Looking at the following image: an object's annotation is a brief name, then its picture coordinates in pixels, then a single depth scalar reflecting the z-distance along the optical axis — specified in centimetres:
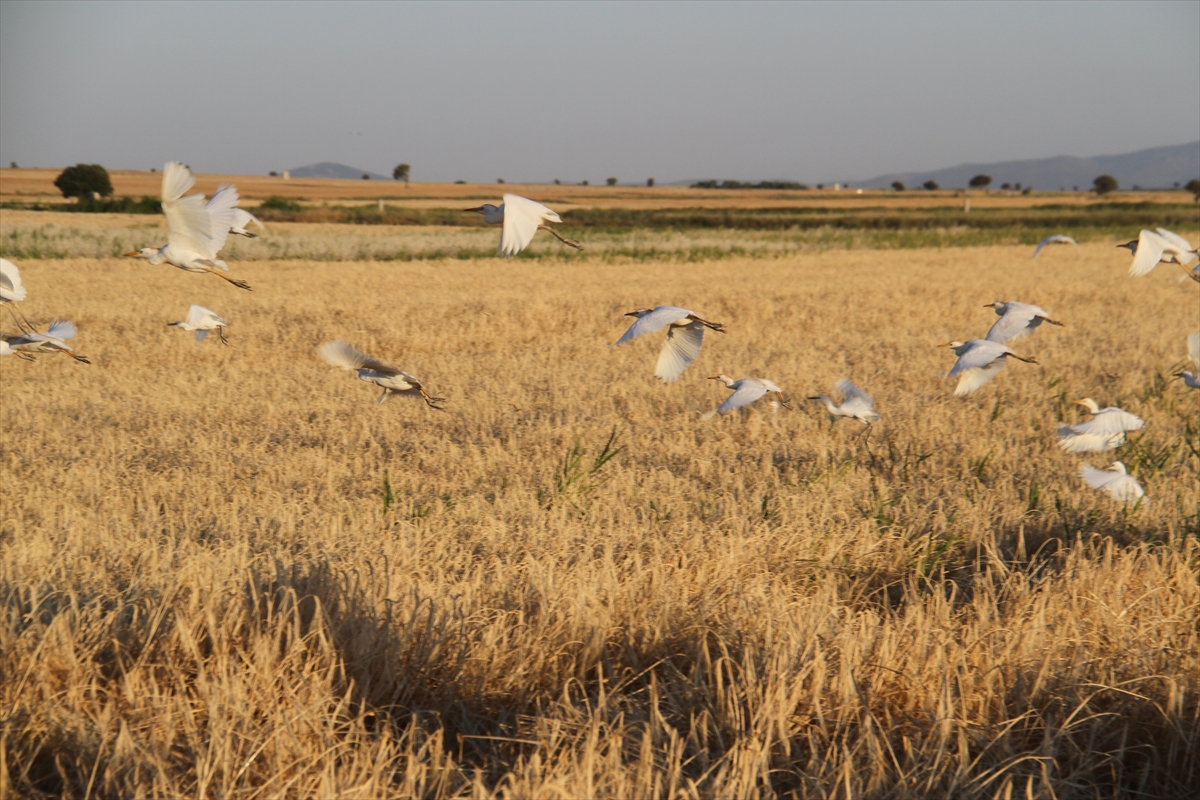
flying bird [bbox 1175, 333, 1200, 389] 892
